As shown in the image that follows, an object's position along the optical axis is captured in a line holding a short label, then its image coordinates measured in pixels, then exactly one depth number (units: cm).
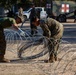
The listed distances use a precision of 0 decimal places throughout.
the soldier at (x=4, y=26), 1440
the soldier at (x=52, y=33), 1466
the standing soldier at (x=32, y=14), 2182
